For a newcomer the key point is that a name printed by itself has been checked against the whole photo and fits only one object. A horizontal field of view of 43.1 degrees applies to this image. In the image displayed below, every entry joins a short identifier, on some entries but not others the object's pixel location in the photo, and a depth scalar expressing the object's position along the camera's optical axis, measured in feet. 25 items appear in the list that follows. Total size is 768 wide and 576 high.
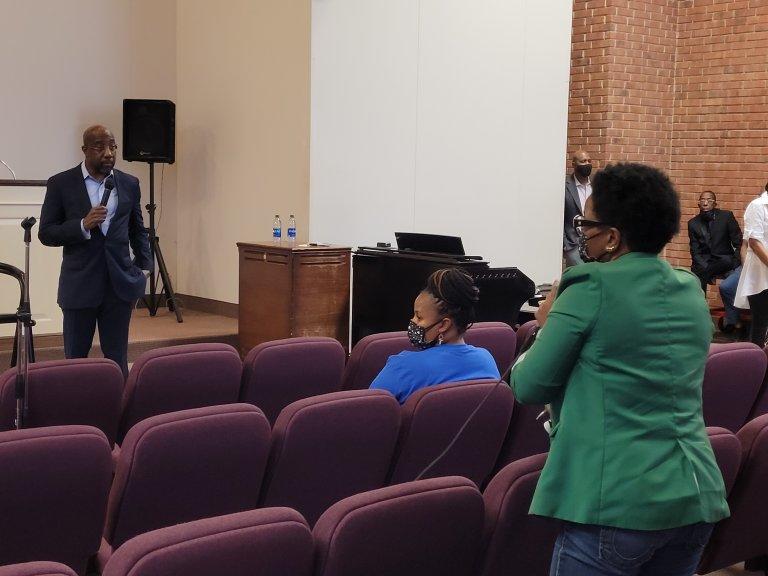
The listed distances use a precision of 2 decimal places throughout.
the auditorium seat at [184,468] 7.43
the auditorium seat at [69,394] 10.07
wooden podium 20.79
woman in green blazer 5.81
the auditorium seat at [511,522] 6.57
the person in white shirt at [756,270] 23.02
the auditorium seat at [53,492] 6.92
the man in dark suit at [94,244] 15.30
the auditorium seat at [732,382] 11.75
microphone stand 9.89
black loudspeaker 25.48
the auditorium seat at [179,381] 10.46
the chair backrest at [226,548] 4.96
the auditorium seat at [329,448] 8.14
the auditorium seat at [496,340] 13.52
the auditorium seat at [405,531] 5.71
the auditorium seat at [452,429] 8.98
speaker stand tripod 25.55
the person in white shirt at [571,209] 28.22
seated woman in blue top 9.91
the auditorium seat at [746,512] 8.20
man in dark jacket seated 31.01
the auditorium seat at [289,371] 11.25
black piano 19.52
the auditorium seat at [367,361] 12.05
